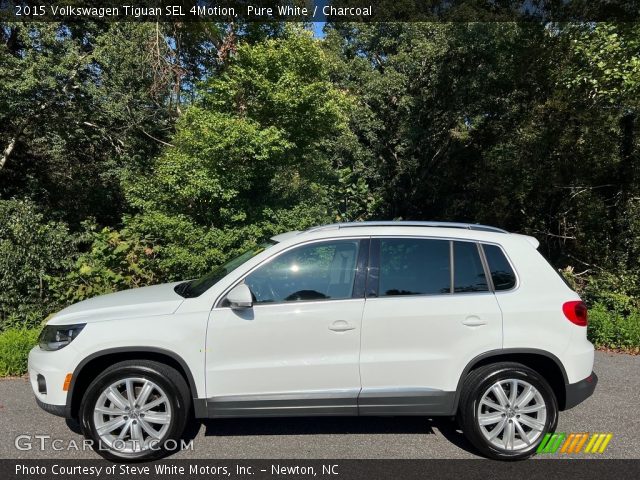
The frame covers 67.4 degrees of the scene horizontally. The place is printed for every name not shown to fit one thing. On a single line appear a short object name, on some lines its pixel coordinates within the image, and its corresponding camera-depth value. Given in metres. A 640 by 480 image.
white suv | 3.45
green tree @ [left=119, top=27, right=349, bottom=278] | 7.39
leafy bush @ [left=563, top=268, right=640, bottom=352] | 6.52
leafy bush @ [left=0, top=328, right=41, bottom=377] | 5.40
